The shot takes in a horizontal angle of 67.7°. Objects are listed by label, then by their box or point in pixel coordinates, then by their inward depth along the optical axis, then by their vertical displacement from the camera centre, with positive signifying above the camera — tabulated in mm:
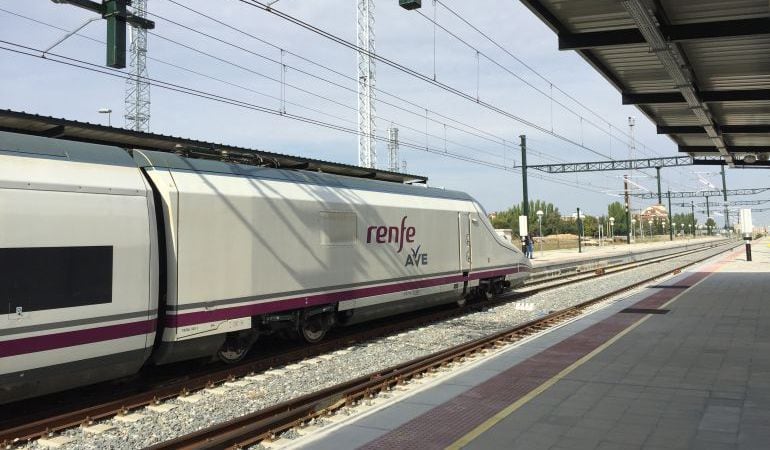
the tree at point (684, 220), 175250 +3458
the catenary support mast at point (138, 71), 32688 +10279
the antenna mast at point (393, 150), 74125 +11836
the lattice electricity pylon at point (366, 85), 38406 +10459
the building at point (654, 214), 136625 +4279
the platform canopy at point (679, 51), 10328 +3870
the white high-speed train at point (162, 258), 6156 -232
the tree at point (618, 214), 133875 +4240
